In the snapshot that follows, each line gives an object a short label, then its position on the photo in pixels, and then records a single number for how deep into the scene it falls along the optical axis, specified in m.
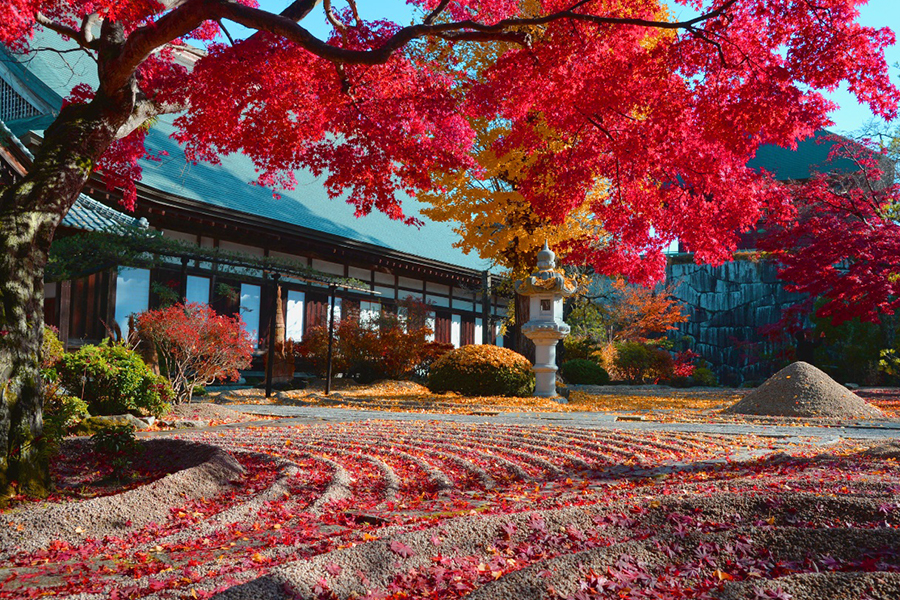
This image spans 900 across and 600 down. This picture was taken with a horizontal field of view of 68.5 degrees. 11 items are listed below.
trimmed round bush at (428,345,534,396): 12.91
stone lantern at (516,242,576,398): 13.02
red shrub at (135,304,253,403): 9.59
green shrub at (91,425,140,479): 4.56
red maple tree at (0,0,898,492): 4.32
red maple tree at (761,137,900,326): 12.05
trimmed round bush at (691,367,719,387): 19.98
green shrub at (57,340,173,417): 7.50
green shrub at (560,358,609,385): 18.30
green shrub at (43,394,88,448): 5.79
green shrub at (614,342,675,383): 18.73
